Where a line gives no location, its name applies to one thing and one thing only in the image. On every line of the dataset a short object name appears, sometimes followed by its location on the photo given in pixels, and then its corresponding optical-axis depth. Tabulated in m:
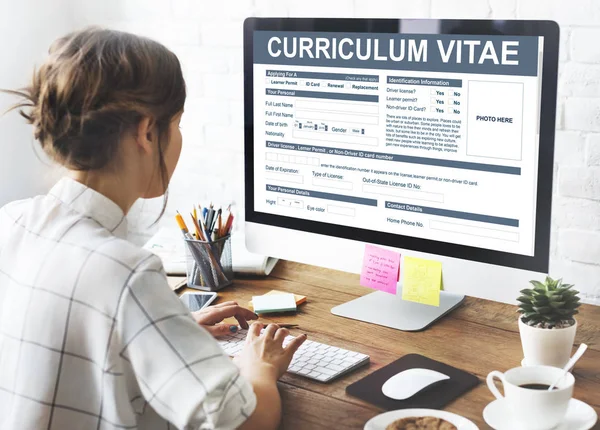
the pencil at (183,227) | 1.63
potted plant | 1.20
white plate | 1.06
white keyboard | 1.25
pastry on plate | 1.05
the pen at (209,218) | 1.64
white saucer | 1.05
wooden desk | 1.14
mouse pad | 1.14
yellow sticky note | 1.39
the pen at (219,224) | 1.64
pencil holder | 1.62
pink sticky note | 1.44
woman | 0.96
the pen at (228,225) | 1.64
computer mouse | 1.15
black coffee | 1.06
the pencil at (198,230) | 1.63
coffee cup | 1.01
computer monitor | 1.25
